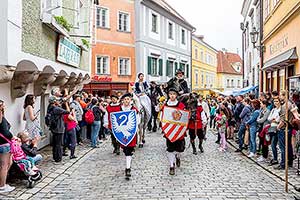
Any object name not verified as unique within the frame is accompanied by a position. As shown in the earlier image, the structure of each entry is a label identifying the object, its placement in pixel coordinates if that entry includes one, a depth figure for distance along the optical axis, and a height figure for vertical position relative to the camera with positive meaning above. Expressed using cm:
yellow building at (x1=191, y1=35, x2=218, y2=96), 4898 +413
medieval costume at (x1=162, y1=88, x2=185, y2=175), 934 -100
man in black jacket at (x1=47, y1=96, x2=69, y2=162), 1043 -63
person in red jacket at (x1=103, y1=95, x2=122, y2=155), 961 -26
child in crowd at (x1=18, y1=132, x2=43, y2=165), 845 -100
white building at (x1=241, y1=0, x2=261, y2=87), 2519 +412
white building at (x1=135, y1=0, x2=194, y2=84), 3089 +478
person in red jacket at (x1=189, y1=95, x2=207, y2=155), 1230 -73
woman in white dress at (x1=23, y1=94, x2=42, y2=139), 955 -46
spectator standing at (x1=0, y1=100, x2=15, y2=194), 754 -94
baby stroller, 805 -147
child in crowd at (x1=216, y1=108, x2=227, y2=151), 1320 -88
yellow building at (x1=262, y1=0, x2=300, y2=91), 1367 +223
